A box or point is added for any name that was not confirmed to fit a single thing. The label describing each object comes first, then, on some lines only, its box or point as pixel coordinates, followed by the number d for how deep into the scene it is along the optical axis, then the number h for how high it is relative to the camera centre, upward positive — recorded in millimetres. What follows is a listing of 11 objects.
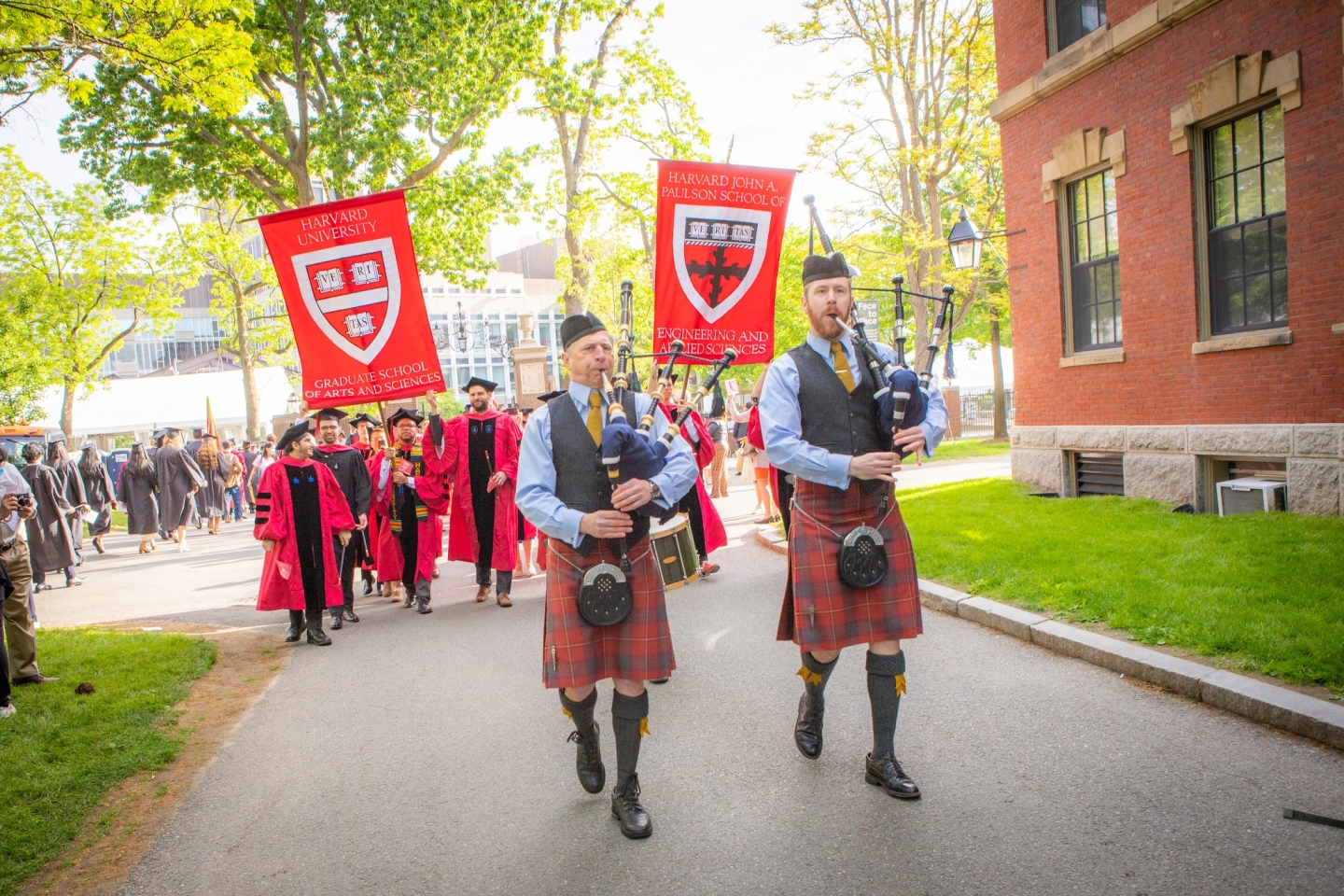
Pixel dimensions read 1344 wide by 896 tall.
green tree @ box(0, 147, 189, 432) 26141 +4744
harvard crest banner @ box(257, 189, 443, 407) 7227 +982
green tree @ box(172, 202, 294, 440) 28391 +4802
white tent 36125 +1156
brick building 8367 +1336
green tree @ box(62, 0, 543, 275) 17703 +6260
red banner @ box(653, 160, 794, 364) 7555 +1168
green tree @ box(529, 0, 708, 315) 22953 +7131
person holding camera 6695 -1143
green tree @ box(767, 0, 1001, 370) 19812 +6278
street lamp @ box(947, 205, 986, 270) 13414 +1999
